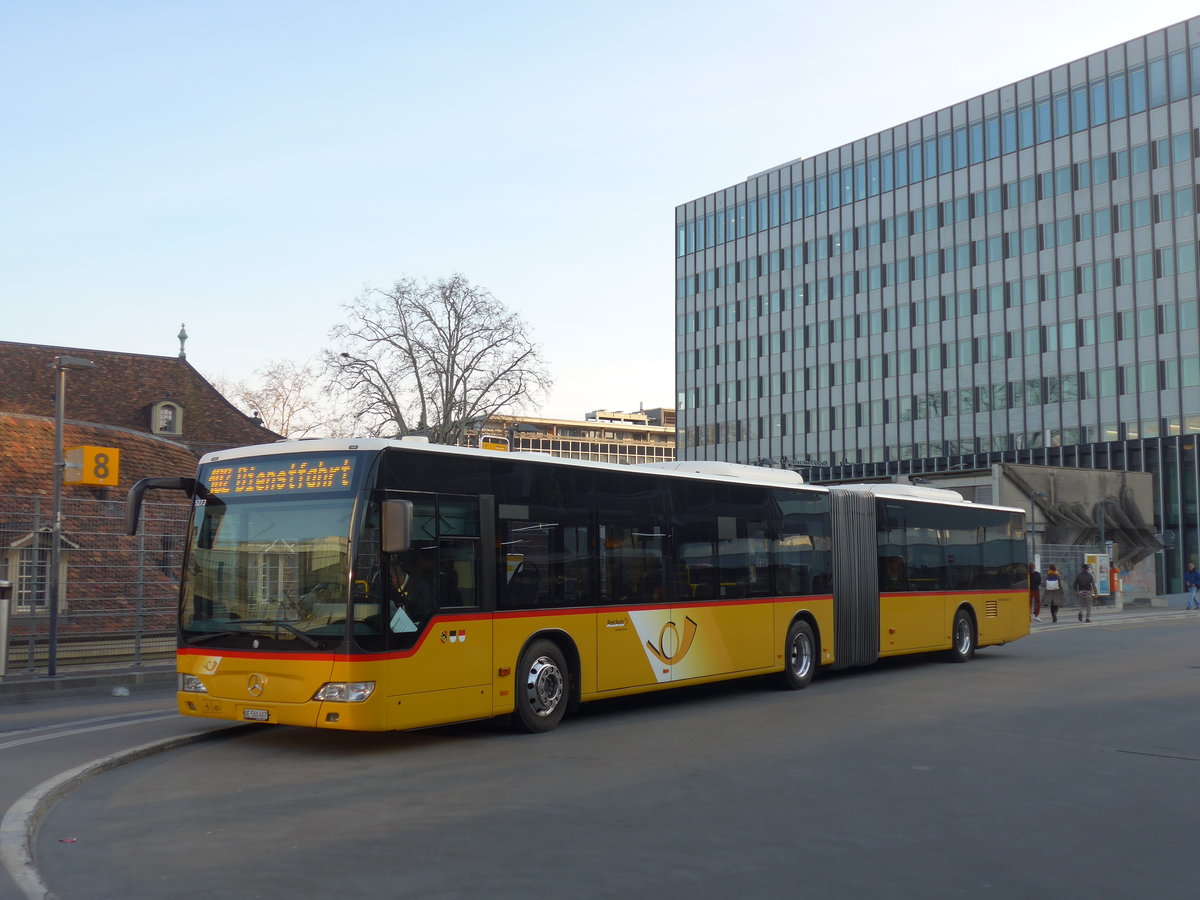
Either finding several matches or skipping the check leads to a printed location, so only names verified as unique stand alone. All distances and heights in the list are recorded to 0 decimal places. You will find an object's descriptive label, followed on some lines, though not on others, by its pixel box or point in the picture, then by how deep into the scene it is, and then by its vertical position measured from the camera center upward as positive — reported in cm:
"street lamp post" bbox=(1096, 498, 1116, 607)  4815 +73
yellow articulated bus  1070 -46
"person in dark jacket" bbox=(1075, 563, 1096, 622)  3791 -171
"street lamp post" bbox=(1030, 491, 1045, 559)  4699 +86
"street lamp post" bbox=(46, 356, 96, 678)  1742 +3
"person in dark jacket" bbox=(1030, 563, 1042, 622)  3800 -176
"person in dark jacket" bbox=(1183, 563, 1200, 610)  4581 -192
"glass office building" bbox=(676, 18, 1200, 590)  6278 +1465
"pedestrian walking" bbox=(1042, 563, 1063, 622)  3806 -163
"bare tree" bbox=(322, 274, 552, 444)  5938 +812
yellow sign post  1925 +118
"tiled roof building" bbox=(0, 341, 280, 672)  1747 -11
